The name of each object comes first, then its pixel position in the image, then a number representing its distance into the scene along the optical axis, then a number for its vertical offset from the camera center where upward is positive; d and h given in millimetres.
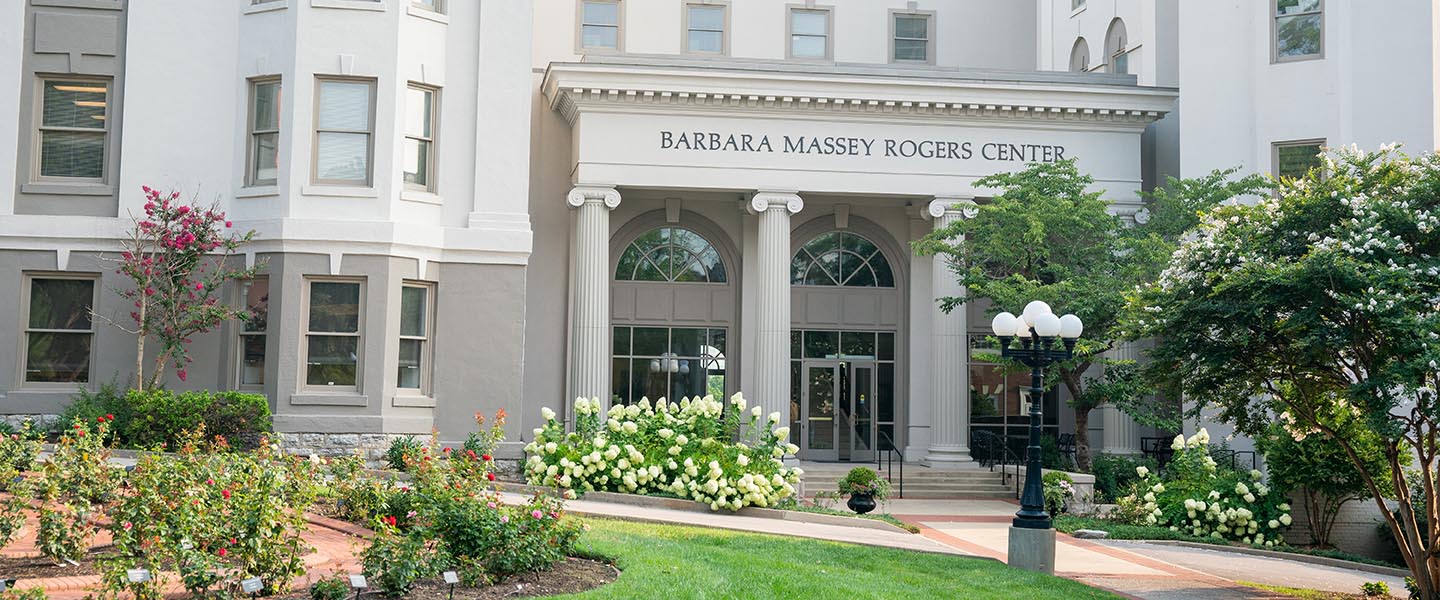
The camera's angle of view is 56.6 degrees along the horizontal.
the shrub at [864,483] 22219 -1386
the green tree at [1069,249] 25453 +3113
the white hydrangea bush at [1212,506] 22156 -1641
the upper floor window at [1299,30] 28766 +8243
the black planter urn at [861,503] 22031 -1685
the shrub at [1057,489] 23469 -1491
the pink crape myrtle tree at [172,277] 21141 +1724
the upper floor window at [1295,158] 28812 +5470
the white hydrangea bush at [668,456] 19406 -893
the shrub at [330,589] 9523 -1431
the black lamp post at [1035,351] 15891 +660
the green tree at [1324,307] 13609 +1091
